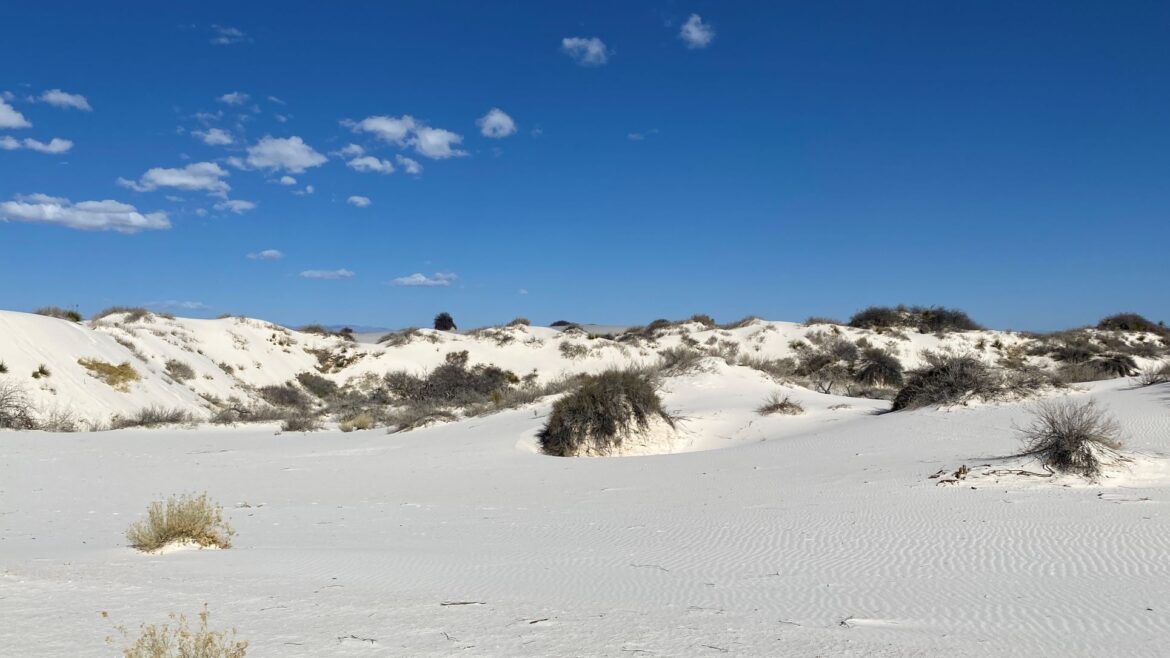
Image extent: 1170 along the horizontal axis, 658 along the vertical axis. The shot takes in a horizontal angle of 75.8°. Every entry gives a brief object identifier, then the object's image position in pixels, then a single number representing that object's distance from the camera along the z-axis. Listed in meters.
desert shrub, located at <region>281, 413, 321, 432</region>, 19.16
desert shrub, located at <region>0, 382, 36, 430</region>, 17.05
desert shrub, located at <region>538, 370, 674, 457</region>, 14.27
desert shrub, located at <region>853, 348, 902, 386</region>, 26.53
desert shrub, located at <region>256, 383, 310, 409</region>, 26.67
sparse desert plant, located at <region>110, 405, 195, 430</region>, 18.64
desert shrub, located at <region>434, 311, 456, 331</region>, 48.66
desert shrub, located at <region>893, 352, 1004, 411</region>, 13.51
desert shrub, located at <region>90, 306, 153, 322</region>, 31.30
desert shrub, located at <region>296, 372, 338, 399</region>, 29.53
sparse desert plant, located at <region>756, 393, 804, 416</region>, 16.22
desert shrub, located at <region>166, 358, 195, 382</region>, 25.27
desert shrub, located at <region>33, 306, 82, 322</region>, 28.75
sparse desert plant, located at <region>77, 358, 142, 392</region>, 21.66
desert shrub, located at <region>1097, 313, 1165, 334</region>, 36.56
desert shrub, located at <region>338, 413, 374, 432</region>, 19.32
